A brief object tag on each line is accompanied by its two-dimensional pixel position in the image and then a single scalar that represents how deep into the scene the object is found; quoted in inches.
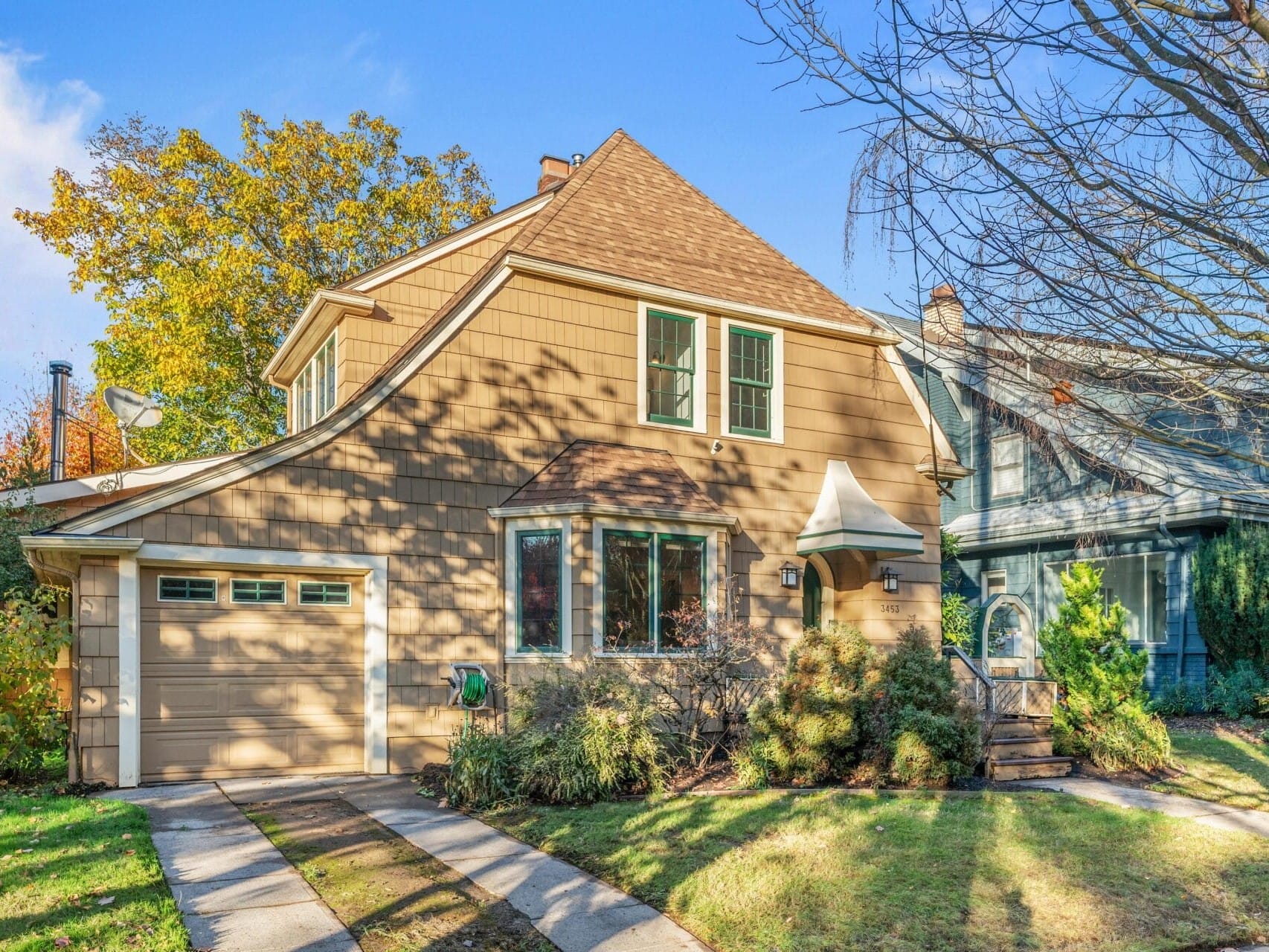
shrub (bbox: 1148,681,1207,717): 621.9
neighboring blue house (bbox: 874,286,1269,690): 635.5
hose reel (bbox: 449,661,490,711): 412.8
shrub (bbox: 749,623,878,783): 369.7
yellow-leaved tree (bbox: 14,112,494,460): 886.4
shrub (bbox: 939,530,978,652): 698.2
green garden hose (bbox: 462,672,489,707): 412.8
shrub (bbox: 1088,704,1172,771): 411.2
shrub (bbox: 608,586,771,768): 402.6
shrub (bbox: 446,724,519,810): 339.9
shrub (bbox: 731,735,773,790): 366.3
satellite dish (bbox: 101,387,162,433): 469.4
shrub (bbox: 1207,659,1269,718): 587.5
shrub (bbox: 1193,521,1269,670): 600.1
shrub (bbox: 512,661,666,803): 339.3
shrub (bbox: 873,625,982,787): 364.2
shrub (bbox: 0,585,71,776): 369.7
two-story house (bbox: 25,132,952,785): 397.7
